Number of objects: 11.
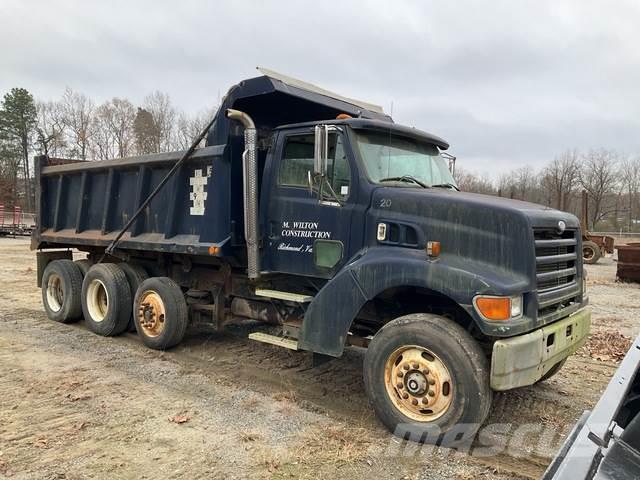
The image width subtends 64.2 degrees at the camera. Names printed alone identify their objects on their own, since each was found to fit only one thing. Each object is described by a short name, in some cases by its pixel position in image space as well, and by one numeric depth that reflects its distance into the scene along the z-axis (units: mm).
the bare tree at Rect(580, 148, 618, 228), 60906
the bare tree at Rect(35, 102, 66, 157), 59844
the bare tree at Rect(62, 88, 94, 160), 59625
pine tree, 60062
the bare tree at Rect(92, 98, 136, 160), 59969
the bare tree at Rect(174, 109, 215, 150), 49700
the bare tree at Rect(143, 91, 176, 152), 52812
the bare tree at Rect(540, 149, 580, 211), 57794
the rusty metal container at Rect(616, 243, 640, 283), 14586
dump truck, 3990
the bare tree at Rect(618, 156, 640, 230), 62875
